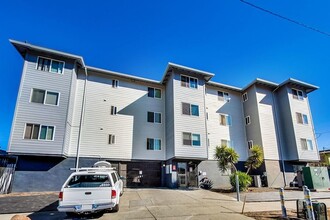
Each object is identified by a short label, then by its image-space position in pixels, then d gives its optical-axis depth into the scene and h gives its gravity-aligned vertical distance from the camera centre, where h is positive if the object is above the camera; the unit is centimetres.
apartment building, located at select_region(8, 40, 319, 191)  1593 +401
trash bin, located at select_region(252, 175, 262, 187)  1963 -158
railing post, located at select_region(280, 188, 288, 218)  776 -172
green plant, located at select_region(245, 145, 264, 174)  1884 +58
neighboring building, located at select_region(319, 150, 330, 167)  3431 +139
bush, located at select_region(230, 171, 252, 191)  1563 -127
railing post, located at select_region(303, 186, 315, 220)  659 -133
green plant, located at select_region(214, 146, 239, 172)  1750 +62
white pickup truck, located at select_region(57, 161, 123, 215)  726 -106
